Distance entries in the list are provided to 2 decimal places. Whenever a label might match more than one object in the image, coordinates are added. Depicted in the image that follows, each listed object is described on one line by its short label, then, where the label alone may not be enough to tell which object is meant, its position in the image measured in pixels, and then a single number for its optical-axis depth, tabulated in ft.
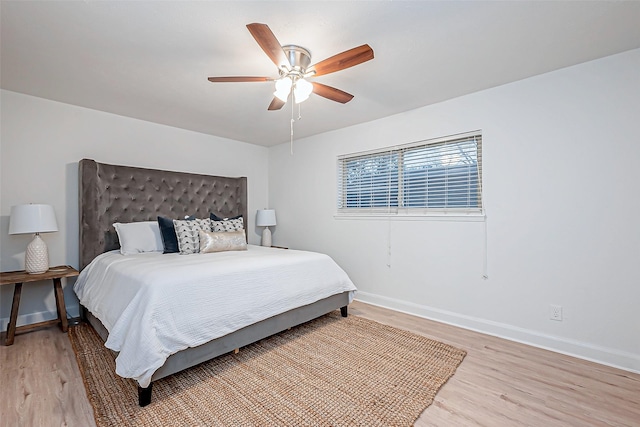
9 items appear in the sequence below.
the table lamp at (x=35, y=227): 8.52
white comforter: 5.80
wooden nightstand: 8.32
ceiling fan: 5.69
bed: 6.25
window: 9.92
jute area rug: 5.41
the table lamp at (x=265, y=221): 15.38
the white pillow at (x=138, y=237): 10.29
